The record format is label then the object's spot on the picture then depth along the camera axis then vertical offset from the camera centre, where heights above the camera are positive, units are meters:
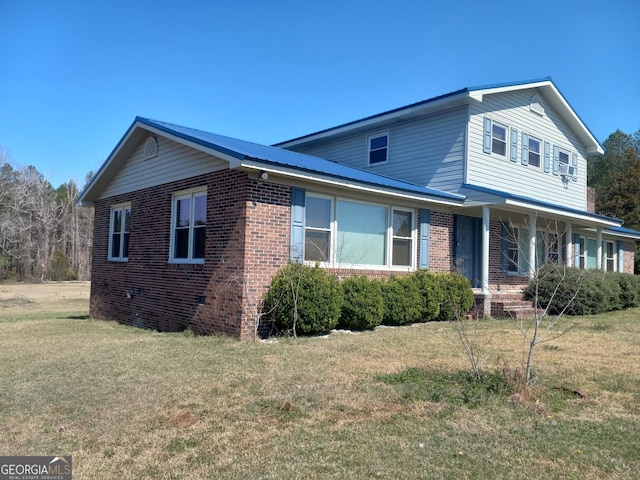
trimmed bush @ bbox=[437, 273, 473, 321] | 12.48 -0.44
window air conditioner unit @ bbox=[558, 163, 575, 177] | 18.13 +3.98
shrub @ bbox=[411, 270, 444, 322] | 12.05 -0.41
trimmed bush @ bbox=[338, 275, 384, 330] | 10.31 -0.62
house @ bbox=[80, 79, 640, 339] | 9.88 +1.73
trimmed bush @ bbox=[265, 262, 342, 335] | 9.47 -0.55
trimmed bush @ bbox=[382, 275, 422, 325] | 11.24 -0.59
